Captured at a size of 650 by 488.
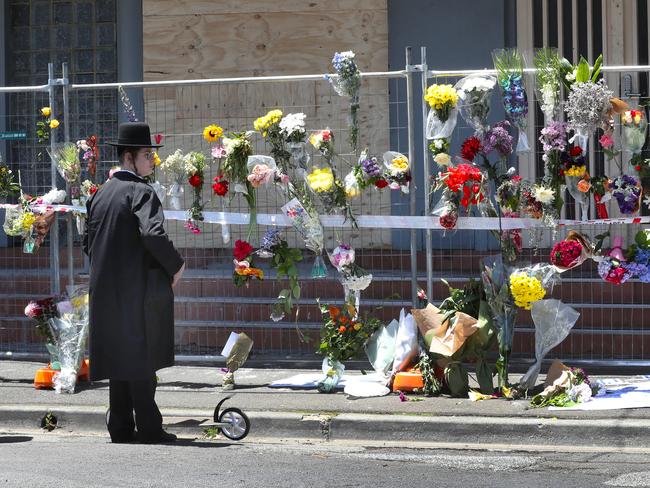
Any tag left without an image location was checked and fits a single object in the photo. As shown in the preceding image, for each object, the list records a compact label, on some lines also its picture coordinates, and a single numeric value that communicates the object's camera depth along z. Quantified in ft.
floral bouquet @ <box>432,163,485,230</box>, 54.60
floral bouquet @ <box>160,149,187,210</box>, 60.39
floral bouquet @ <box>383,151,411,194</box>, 56.54
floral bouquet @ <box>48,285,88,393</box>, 59.93
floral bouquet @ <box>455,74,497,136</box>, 54.75
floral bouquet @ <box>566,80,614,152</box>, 52.95
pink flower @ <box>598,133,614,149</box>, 54.03
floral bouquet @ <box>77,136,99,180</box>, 62.44
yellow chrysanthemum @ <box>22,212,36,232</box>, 62.23
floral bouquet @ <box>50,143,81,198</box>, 61.77
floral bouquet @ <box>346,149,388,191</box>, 56.39
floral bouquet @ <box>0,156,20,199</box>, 63.46
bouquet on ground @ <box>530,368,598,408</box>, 53.16
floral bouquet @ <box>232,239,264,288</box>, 58.95
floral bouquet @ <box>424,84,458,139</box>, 54.98
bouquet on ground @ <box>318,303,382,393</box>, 57.21
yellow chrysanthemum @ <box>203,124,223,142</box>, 58.65
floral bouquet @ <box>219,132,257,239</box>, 58.03
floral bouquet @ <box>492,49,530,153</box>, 54.49
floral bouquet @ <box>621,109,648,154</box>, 54.03
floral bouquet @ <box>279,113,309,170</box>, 56.80
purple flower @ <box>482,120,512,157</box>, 53.98
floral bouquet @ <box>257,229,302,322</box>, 58.18
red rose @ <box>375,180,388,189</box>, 56.65
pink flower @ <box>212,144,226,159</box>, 58.13
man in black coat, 48.55
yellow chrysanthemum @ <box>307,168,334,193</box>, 56.59
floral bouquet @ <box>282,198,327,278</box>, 57.47
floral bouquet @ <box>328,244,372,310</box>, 57.00
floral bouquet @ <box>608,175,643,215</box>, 54.70
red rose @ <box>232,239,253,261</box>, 59.00
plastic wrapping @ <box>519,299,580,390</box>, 54.80
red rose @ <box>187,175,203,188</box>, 59.98
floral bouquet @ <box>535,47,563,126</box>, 54.19
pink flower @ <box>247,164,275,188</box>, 57.11
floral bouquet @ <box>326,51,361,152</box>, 55.98
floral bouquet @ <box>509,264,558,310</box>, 53.16
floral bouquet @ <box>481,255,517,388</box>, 54.60
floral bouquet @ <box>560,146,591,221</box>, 54.29
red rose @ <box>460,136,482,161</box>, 54.60
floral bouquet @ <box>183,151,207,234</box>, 60.03
